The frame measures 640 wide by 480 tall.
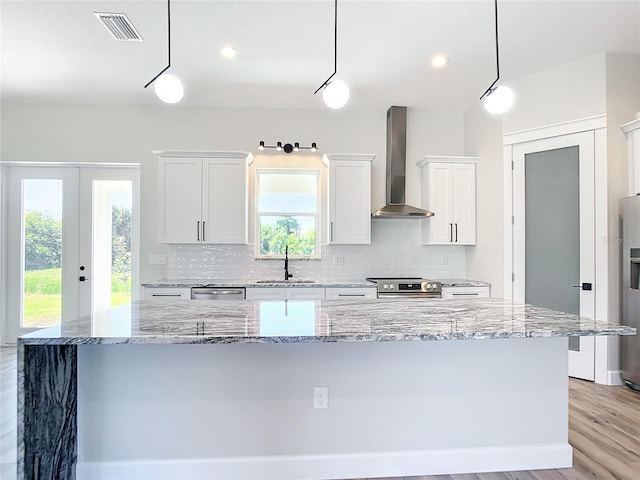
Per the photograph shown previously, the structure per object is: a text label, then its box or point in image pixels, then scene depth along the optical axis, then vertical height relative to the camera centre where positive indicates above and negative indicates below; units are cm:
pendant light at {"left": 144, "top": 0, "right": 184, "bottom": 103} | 202 +90
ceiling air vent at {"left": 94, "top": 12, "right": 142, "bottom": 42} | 266 +172
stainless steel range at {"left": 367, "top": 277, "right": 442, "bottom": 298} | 391 -50
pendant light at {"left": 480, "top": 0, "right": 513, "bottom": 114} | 213 +88
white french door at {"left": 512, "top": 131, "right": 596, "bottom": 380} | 336 +16
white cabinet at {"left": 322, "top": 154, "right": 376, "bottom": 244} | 420 +54
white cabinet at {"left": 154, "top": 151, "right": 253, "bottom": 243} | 402 +55
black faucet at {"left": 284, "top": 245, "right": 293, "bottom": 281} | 431 -26
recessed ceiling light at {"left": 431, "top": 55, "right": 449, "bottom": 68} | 329 +174
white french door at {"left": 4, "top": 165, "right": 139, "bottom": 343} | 443 -7
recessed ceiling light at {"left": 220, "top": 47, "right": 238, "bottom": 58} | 313 +173
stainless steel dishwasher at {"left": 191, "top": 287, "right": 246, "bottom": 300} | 378 -52
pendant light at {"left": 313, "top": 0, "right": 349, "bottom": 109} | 209 +90
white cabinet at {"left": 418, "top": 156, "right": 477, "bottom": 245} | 432 +51
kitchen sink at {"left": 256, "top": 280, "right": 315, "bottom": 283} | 405 -42
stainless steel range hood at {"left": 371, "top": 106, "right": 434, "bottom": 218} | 442 +113
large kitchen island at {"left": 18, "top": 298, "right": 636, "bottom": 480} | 184 -85
